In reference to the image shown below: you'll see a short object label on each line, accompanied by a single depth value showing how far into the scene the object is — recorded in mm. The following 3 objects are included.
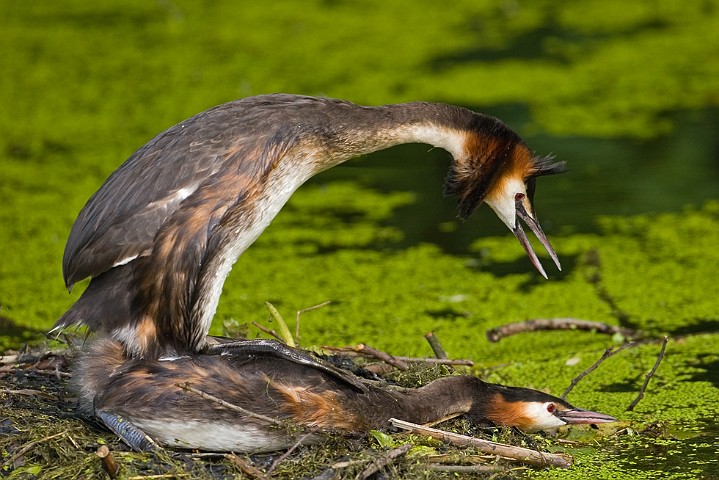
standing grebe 9016
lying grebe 8758
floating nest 8414
